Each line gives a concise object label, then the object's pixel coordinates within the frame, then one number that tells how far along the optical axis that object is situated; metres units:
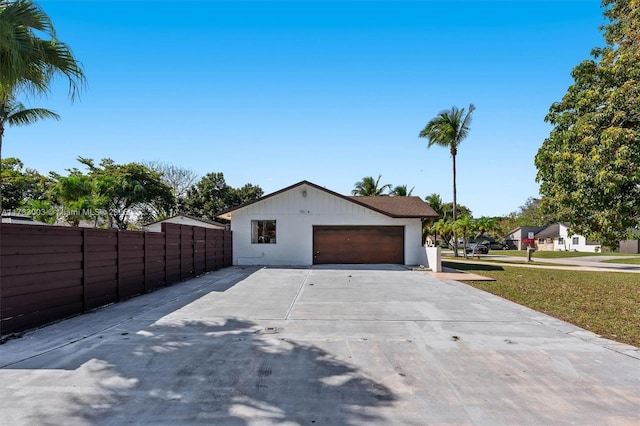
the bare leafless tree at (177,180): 46.22
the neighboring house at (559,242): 48.12
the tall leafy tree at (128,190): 34.53
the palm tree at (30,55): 4.44
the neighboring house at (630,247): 46.41
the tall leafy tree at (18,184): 32.00
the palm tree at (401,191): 34.88
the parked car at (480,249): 35.41
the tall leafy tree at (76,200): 19.31
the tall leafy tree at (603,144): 8.98
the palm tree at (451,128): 26.20
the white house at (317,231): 19.44
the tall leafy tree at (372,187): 36.84
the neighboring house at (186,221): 25.28
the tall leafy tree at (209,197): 45.97
